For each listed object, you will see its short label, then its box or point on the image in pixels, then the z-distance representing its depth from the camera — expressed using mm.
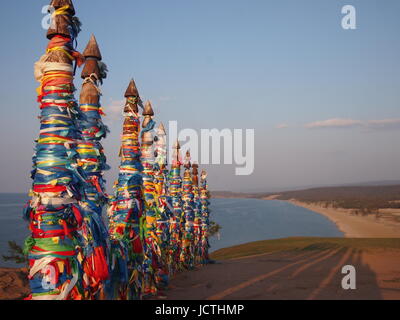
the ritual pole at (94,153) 7752
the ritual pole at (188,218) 23281
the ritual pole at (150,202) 13484
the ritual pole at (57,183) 6004
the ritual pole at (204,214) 27228
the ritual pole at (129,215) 9748
